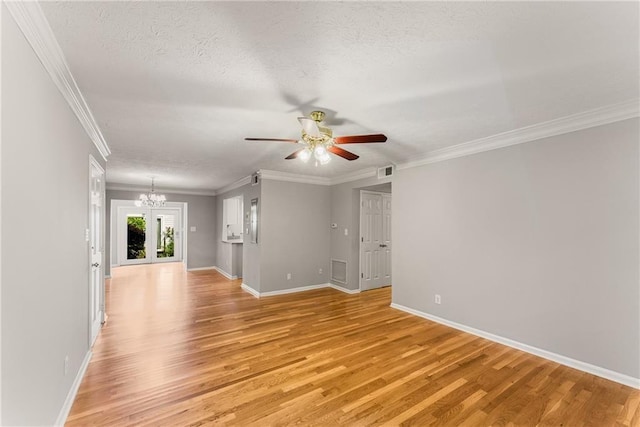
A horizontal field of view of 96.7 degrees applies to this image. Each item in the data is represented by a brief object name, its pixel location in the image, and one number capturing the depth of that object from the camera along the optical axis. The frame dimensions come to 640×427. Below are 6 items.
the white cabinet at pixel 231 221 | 8.03
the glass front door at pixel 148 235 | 9.32
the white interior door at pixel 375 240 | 5.90
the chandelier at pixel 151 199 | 7.27
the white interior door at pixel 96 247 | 3.31
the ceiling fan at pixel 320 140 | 2.45
